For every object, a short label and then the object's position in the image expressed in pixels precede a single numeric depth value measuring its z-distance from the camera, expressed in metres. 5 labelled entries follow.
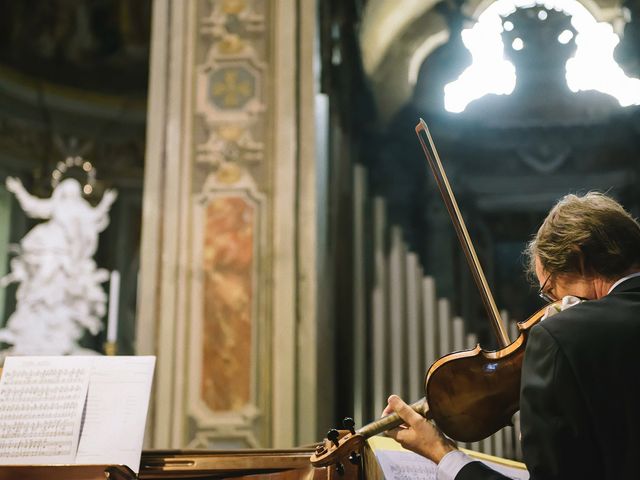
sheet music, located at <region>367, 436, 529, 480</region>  2.24
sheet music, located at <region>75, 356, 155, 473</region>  2.47
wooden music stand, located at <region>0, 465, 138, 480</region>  2.41
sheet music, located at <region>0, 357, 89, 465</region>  2.47
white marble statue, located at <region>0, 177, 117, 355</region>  5.89
